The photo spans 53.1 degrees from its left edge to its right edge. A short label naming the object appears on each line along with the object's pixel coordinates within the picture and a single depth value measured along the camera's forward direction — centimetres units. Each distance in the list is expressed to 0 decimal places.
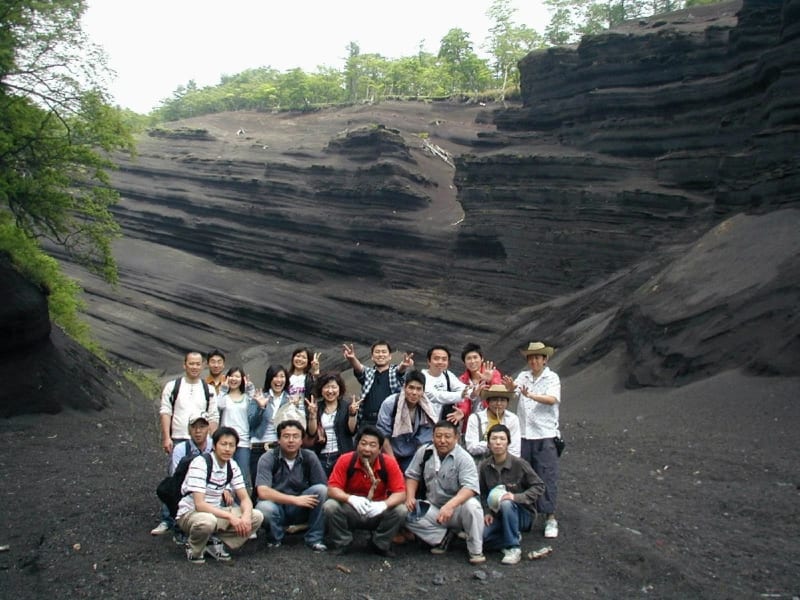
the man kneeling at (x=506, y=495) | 717
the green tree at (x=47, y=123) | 1602
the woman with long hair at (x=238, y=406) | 850
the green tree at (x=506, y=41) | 6744
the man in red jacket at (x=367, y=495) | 712
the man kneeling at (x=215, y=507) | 692
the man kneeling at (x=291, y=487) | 732
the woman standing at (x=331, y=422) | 799
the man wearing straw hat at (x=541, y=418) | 793
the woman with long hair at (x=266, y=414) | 852
